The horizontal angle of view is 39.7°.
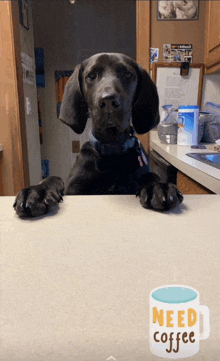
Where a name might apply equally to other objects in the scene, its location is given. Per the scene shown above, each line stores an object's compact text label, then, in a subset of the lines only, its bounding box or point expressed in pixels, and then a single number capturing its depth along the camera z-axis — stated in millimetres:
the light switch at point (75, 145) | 3965
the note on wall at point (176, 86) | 2213
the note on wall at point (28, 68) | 2637
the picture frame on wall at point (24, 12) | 2596
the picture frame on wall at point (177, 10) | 2160
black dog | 952
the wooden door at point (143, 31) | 2156
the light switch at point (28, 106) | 2725
